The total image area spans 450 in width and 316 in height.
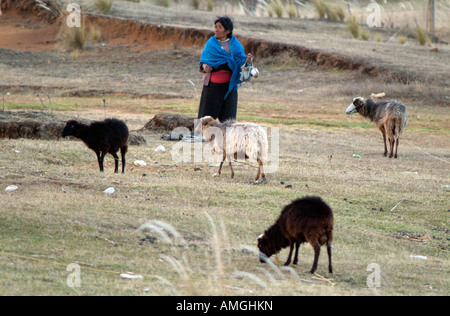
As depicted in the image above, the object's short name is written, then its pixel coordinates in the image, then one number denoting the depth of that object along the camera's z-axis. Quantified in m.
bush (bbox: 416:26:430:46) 33.81
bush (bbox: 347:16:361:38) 35.19
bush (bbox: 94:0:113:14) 36.12
